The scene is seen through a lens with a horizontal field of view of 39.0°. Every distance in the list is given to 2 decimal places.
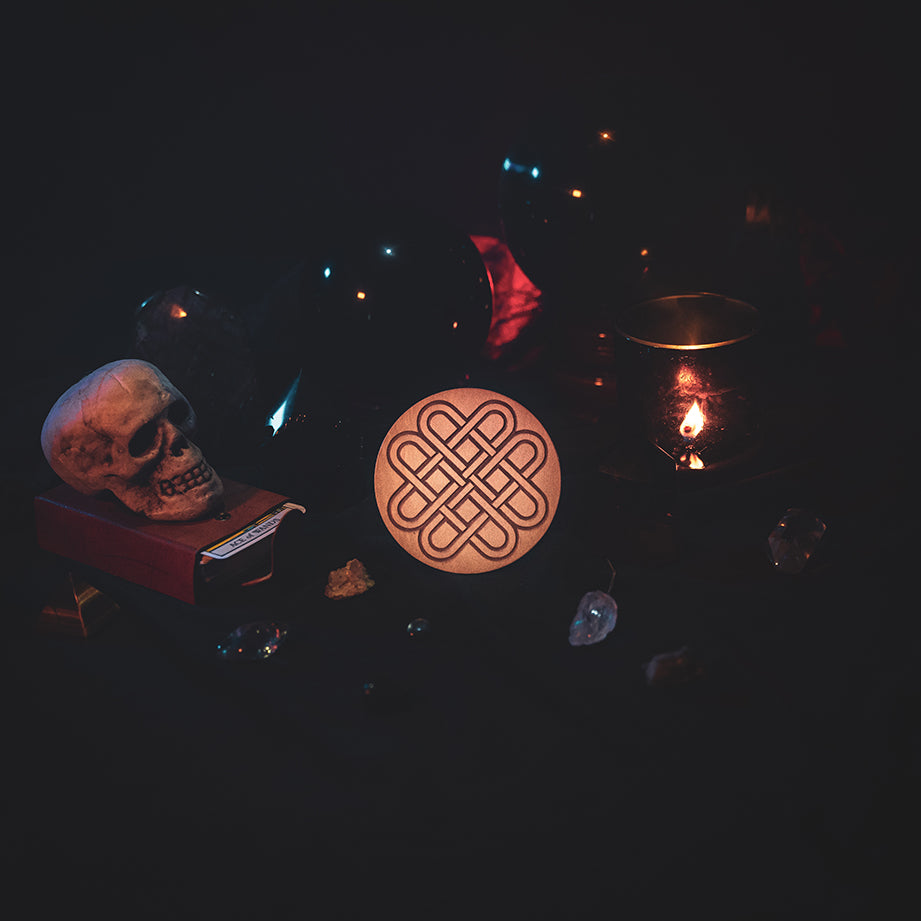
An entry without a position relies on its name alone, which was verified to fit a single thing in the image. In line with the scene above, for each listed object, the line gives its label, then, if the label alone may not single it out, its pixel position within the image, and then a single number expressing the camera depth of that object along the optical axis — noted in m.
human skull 0.66
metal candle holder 0.70
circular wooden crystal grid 0.66
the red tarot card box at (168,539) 0.67
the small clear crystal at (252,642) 0.63
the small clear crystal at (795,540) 0.66
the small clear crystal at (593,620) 0.63
